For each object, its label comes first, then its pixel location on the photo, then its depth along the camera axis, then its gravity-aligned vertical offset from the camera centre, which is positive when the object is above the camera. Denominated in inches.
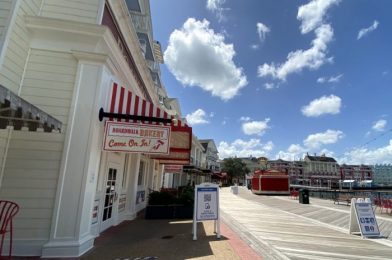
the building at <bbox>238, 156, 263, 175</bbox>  4846.2 +318.0
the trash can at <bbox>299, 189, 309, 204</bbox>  732.3 -44.6
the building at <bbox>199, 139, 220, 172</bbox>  2458.7 +252.9
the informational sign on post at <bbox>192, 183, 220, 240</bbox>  278.4 -31.3
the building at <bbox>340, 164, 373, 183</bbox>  4319.1 +224.5
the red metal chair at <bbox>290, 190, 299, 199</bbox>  1005.0 -53.4
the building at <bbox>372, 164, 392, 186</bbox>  5062.0 +270.1
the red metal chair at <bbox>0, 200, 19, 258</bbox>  181.2 -33.8
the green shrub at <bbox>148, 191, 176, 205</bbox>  405.4 -41.7
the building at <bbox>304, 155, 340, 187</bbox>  4148.6 +188.9
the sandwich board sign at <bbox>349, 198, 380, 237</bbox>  307.7 -44.3
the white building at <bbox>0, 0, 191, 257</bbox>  190.1 +53.4
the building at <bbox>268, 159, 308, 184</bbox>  4266.7 +231.5
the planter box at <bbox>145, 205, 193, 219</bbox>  393.4 -61.4
